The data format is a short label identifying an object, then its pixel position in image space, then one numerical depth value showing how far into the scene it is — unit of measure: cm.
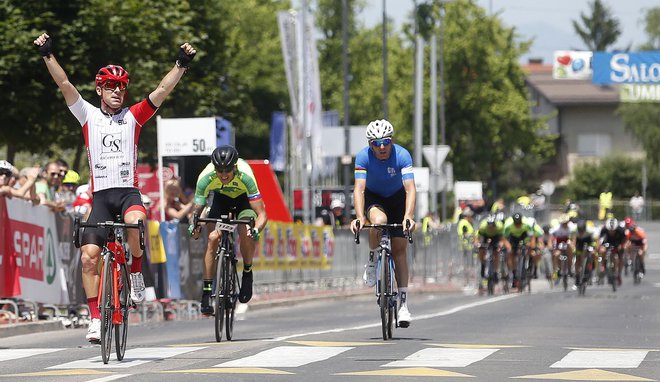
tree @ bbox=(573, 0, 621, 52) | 13612
